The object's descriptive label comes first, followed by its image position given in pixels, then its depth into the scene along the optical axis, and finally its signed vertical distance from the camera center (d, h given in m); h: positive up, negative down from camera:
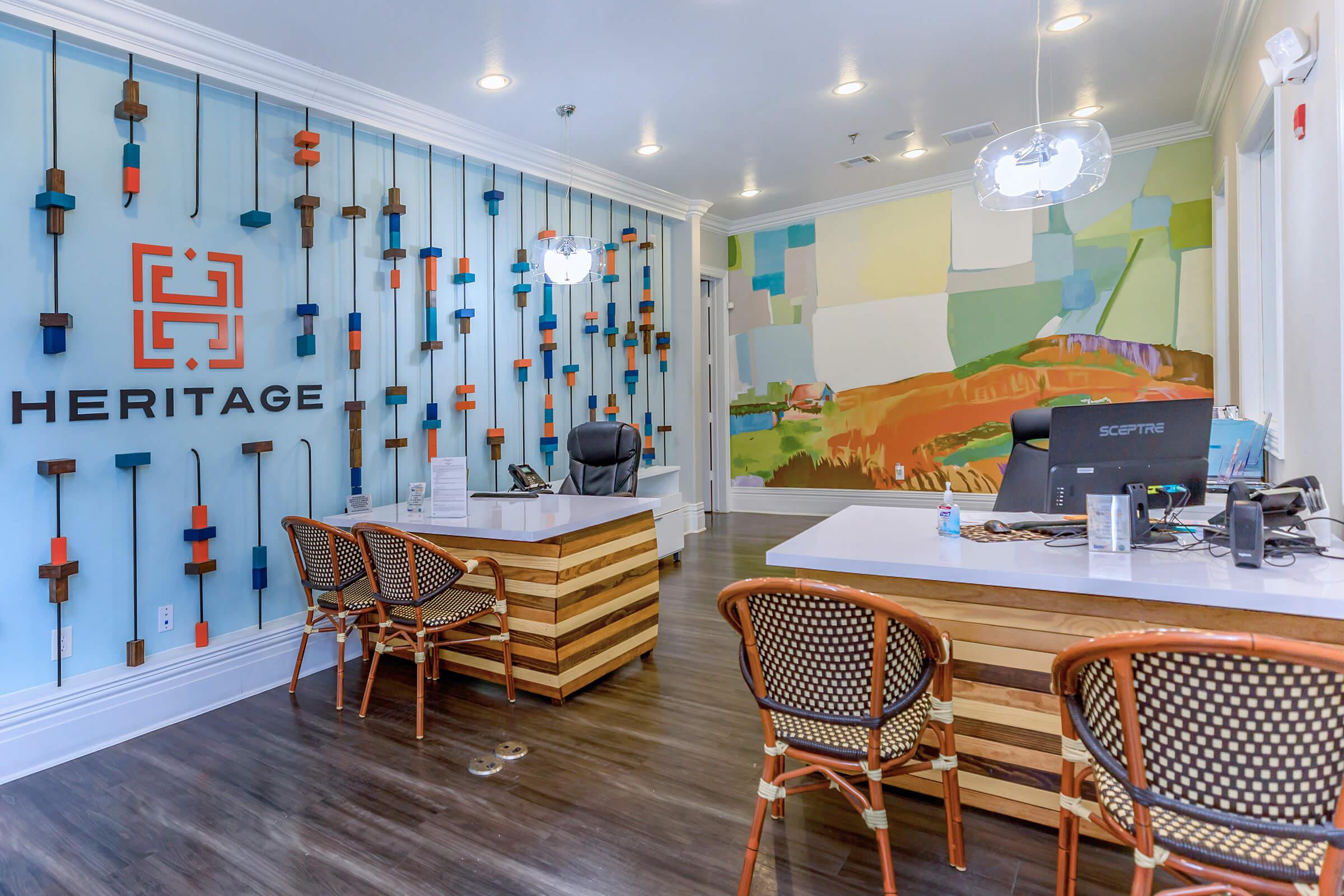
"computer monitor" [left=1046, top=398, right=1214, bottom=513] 2.07 +0.00
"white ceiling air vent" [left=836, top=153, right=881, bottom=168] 5.62 +2.33
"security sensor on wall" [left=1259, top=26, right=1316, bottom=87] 2.51 +1.42
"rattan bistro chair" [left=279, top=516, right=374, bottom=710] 3.02 -0.53
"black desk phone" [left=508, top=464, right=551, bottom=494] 4.38 -0.19
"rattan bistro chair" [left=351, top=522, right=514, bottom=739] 2.75 -0.59
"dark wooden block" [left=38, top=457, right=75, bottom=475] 2.75 -0.05
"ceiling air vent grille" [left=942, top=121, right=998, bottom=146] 5.00 +2.29
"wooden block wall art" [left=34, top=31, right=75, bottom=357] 2.75 +0.94
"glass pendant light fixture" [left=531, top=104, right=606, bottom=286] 4.02 +1.11
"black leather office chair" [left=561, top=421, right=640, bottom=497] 4.65 -0.07
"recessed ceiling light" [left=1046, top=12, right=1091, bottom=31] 3.59 +2.20
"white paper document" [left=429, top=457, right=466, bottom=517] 3.30 -0.18
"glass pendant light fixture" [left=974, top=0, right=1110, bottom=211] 2.54 +1.06
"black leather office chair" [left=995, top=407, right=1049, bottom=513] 2.99 -0.10
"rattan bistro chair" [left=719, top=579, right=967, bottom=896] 1.50 -0.53
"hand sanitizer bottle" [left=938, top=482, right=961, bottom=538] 2.26 -0.24
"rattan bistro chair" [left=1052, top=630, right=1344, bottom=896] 1.05 -0.51
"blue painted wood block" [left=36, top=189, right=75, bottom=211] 2.74 +1.01
